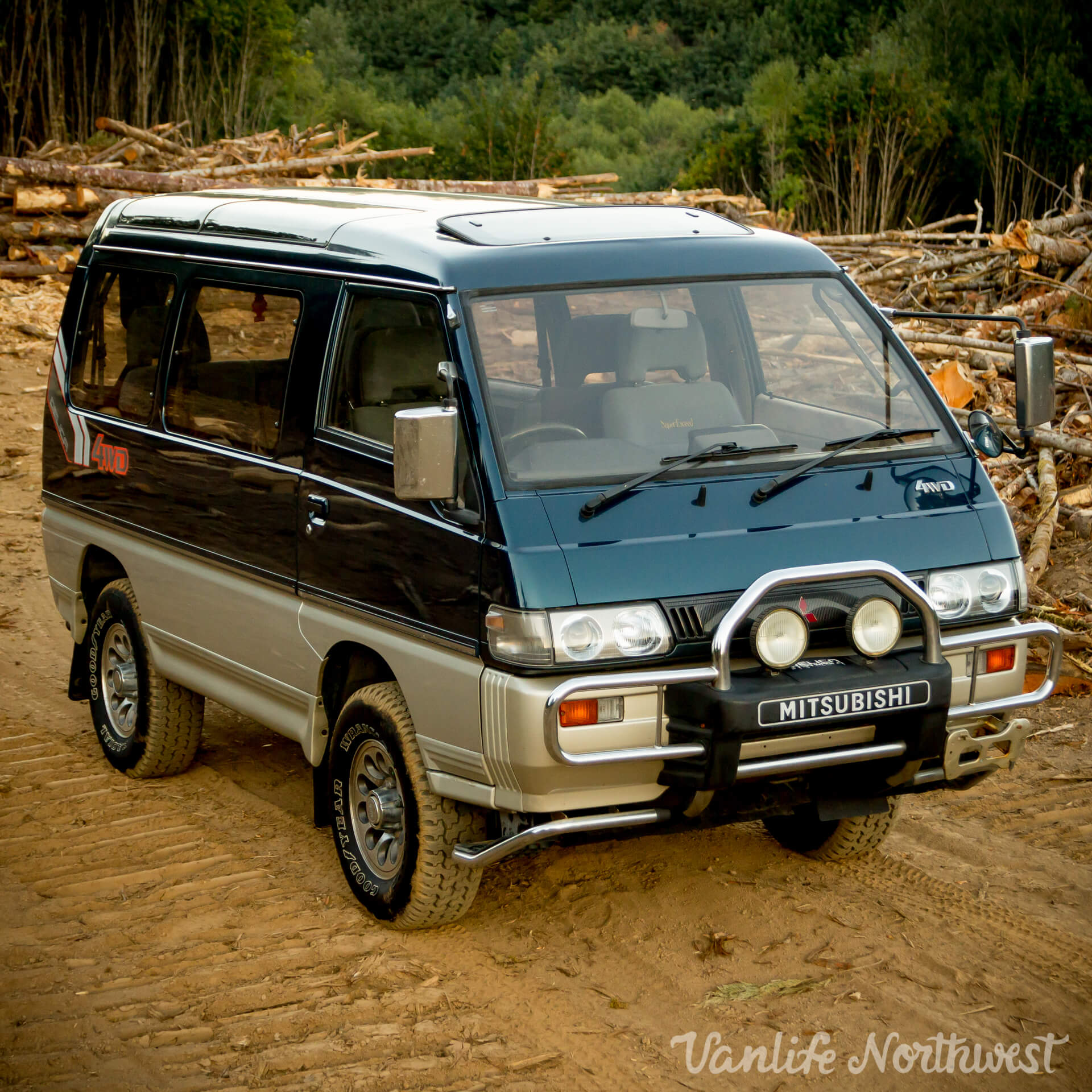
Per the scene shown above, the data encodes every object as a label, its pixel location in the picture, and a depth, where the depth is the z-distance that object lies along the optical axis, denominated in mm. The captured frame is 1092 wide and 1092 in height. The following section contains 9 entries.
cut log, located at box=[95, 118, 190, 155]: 21297
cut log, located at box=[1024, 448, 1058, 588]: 8391
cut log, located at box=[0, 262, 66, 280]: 17859
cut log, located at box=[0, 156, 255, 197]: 17906
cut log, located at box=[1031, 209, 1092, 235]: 14648
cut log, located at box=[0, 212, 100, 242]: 18031
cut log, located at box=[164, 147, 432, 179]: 19641
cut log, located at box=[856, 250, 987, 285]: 14914
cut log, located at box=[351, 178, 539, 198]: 19656
